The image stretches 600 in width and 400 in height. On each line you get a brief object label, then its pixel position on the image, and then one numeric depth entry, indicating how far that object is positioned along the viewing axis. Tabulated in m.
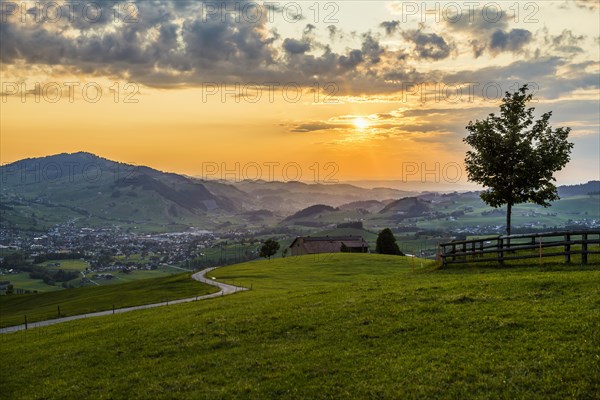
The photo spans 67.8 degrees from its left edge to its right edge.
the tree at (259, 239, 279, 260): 143.00
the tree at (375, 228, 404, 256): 125.56
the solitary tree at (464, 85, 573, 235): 46.84
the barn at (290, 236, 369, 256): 152.50
